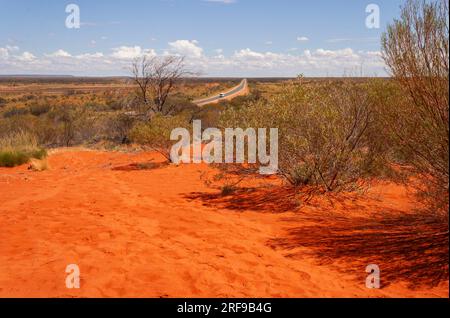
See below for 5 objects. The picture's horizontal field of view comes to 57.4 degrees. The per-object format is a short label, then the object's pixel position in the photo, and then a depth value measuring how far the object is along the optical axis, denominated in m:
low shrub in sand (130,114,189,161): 14.71
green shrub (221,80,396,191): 8.52
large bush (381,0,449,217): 5.32
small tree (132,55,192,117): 21.98
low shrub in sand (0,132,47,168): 14.63
